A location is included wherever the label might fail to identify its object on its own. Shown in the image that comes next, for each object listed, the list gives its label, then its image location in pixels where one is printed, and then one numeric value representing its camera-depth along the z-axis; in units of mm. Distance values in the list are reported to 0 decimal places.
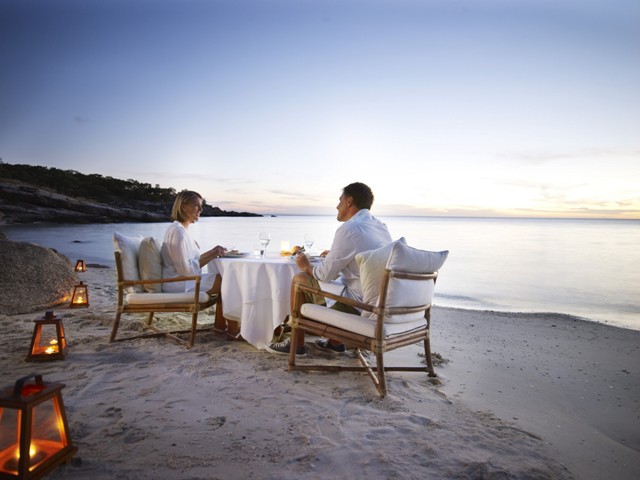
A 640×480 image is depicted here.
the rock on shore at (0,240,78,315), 5152
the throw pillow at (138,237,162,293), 3912
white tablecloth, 3621
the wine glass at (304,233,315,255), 4280
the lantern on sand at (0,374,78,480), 1553
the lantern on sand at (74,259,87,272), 7660
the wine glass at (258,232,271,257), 4203
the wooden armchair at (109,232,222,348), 3756
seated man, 3156
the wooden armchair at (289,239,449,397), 2729
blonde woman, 3857
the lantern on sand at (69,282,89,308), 5418
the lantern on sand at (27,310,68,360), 3242
